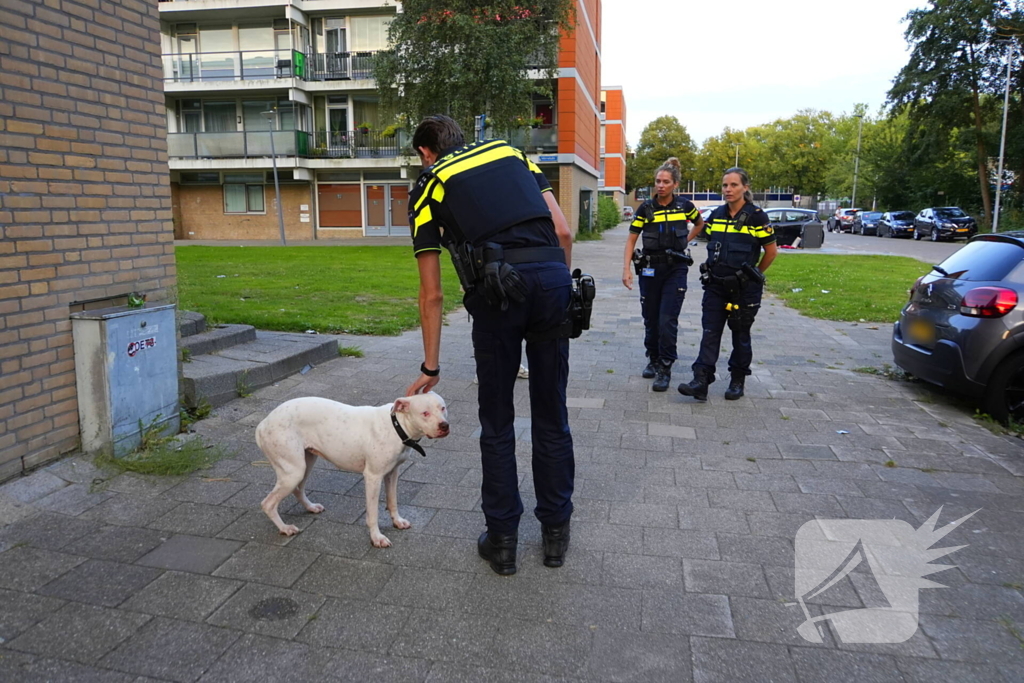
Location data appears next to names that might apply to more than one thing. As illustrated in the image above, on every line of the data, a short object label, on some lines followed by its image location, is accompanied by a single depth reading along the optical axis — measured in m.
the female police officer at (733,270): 6.20
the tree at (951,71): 35.69
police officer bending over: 3.18
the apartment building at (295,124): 32.59
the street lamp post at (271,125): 29.52
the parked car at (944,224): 35.31
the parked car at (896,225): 39.50
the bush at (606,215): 44.26
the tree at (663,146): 76.44
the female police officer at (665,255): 6.80
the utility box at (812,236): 28.97
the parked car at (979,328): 5.77
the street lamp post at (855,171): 62.03
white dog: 3.50
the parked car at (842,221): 49.25
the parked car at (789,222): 30.50
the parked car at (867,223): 44.17
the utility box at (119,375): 4.46
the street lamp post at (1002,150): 32.41
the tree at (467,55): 21.77
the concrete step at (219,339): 6.40
